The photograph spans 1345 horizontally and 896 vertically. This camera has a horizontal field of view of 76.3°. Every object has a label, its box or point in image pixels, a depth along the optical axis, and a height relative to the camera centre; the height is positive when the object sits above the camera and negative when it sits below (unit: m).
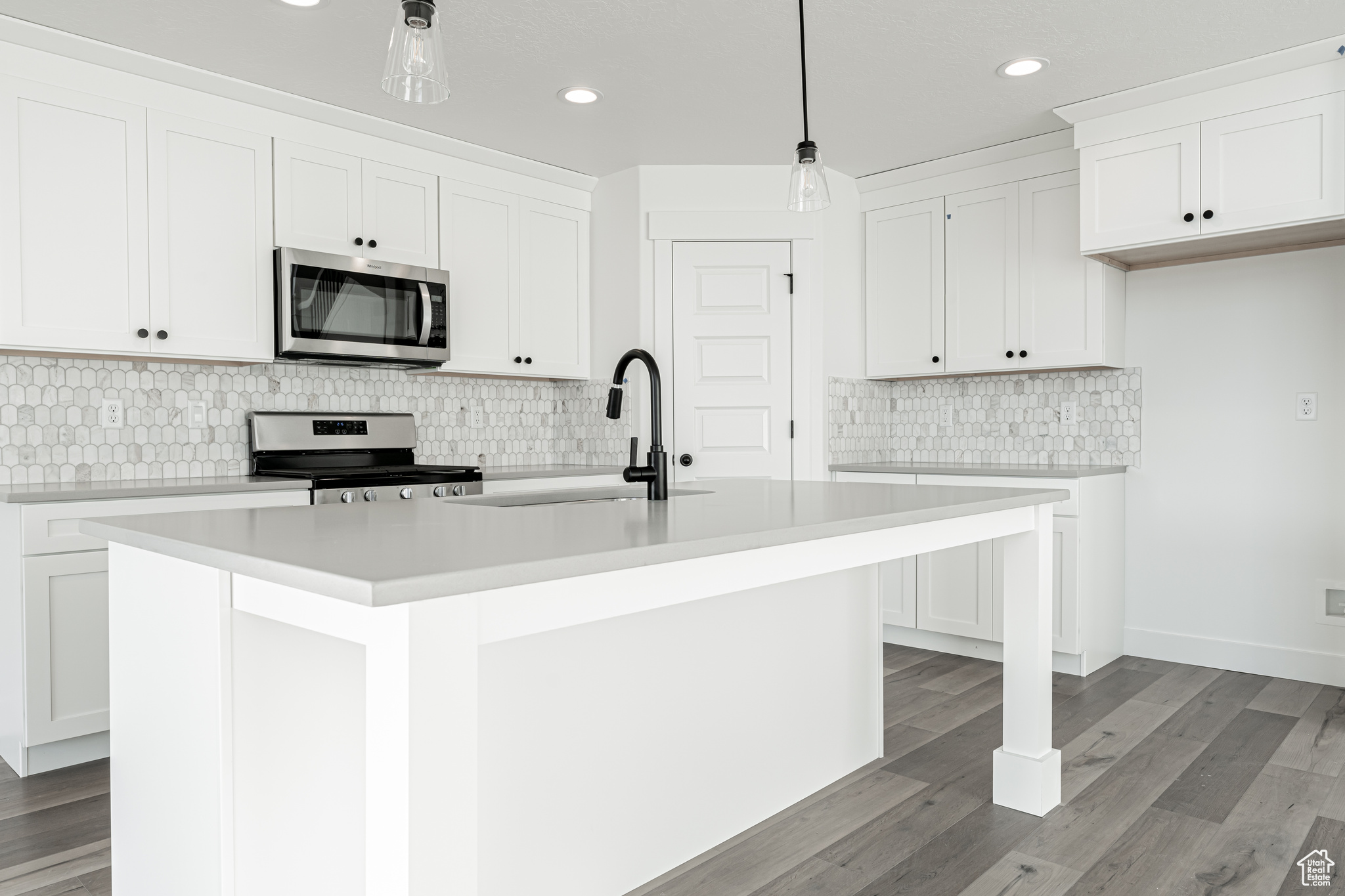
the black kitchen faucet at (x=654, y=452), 1.93 -0.04
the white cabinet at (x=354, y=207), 3.41 +0.97
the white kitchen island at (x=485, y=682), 0.99 -0.43
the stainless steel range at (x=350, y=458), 3.25 -0.09
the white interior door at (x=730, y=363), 4.24 +0.36
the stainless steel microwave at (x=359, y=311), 3.33 +0.52
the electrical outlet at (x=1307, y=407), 3.49 +0.12
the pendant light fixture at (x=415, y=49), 1.44 +0.66
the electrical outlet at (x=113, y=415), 3.16 +0.08
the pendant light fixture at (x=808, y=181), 2.06 +0.62
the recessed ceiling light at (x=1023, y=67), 3.07 +1.34
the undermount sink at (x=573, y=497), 2.26 -0.17
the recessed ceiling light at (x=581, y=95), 3.33 +1.34
